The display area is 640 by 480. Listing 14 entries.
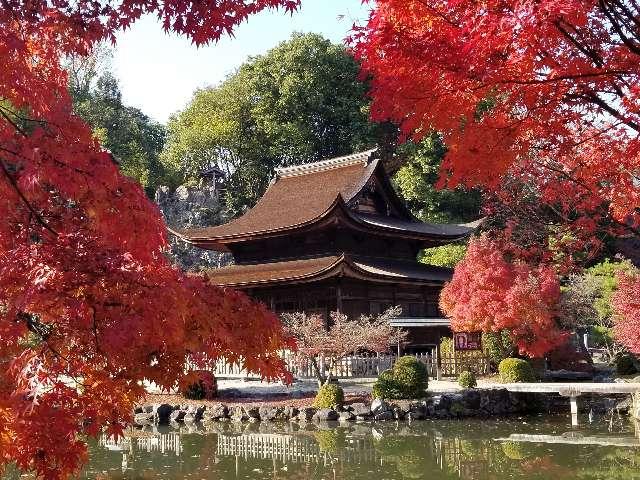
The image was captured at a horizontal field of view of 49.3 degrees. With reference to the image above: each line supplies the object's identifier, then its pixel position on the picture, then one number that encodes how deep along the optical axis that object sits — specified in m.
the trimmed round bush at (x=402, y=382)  15.50
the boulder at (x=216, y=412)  15.36
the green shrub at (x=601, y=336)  25.73
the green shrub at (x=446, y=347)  20.26
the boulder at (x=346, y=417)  14.71
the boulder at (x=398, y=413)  14.81
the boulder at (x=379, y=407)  14.83
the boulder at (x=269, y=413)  15.10
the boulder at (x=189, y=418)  15.30
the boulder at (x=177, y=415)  15.45
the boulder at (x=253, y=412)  15.20
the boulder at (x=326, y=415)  14.70
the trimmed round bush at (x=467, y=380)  16.39
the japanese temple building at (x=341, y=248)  23.00
